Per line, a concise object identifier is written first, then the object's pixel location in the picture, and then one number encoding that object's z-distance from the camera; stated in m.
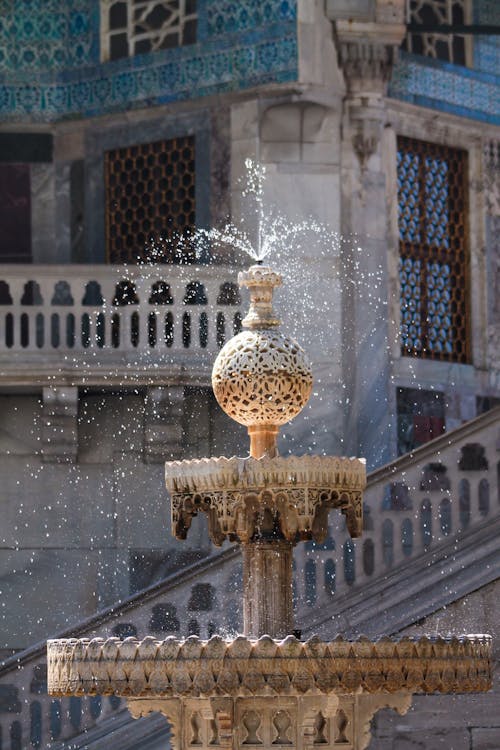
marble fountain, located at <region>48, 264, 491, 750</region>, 10.55
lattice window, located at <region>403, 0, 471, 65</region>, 22.05
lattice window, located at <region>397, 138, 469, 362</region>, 21.72
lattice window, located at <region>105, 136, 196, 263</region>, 21.61
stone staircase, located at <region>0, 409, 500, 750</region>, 17.56
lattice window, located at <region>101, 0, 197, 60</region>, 21.80
